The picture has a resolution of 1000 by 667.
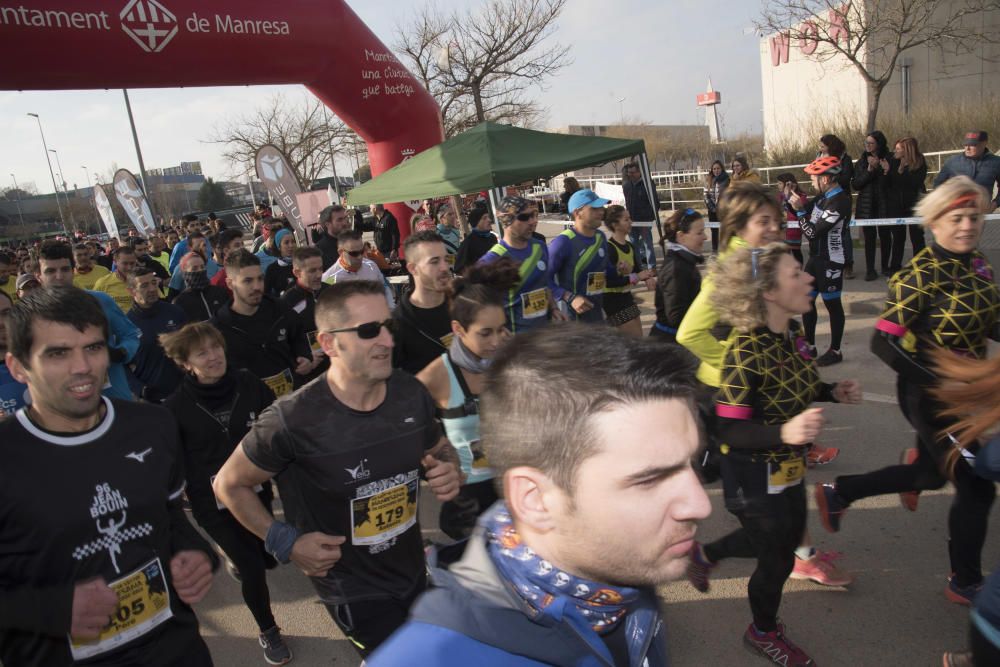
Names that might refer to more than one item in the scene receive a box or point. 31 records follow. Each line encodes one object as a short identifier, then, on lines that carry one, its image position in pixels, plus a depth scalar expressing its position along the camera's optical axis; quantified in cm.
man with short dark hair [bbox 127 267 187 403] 471
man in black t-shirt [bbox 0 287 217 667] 180
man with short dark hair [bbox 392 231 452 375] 399
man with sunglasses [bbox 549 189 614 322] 547
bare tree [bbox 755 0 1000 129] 1568
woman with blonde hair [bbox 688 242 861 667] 257
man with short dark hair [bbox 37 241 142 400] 404
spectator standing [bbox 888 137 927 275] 893
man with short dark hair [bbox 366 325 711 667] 96
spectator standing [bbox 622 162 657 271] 1155
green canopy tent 745
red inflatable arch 766
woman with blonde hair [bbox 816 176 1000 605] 286
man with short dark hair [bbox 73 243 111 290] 793
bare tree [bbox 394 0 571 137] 2083
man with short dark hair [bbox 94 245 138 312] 670
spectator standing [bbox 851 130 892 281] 910
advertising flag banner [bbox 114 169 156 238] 1245
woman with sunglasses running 579
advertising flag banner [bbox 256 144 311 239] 991
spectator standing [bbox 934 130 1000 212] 812
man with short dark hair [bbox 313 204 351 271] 794
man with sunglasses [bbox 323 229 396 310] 600
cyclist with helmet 626
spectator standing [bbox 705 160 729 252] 1249
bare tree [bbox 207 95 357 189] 2973
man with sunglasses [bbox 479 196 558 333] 496
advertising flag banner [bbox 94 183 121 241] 1403
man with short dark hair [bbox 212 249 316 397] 445
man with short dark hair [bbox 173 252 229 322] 549
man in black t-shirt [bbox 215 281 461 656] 223
